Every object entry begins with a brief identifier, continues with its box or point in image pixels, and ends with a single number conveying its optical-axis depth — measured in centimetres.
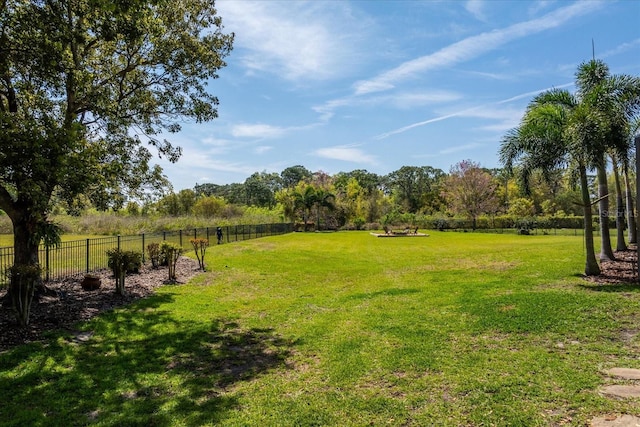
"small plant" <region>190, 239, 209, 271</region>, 1432
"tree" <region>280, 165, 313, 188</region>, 9857
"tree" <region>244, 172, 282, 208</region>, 8069
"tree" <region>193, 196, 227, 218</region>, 4856
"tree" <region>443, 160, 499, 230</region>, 4838
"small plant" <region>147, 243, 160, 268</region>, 1438
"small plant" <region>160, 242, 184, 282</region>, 1221
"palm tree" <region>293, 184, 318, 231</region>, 4428
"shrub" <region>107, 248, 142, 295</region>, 980
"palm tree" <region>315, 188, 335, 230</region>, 4447
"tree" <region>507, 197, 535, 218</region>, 4866
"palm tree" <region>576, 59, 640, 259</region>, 940
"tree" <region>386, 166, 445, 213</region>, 6416
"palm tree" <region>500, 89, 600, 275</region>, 997
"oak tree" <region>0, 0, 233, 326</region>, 665
